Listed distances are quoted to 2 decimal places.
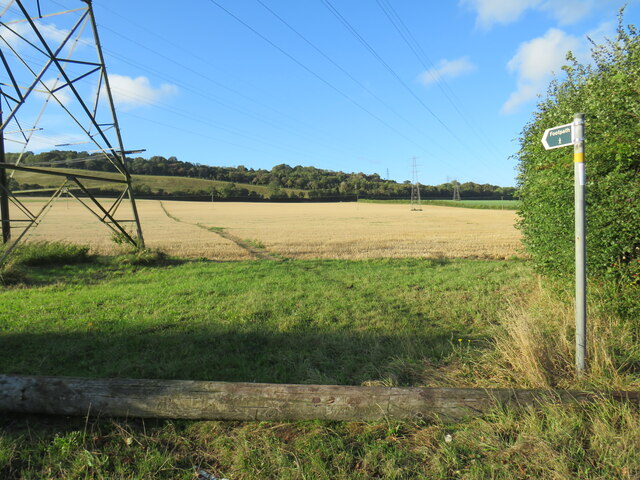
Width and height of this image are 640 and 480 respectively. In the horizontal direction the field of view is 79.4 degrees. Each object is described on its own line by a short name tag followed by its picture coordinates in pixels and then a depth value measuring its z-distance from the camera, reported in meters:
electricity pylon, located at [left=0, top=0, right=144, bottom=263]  9.92
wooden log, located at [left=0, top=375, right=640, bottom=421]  3.42
